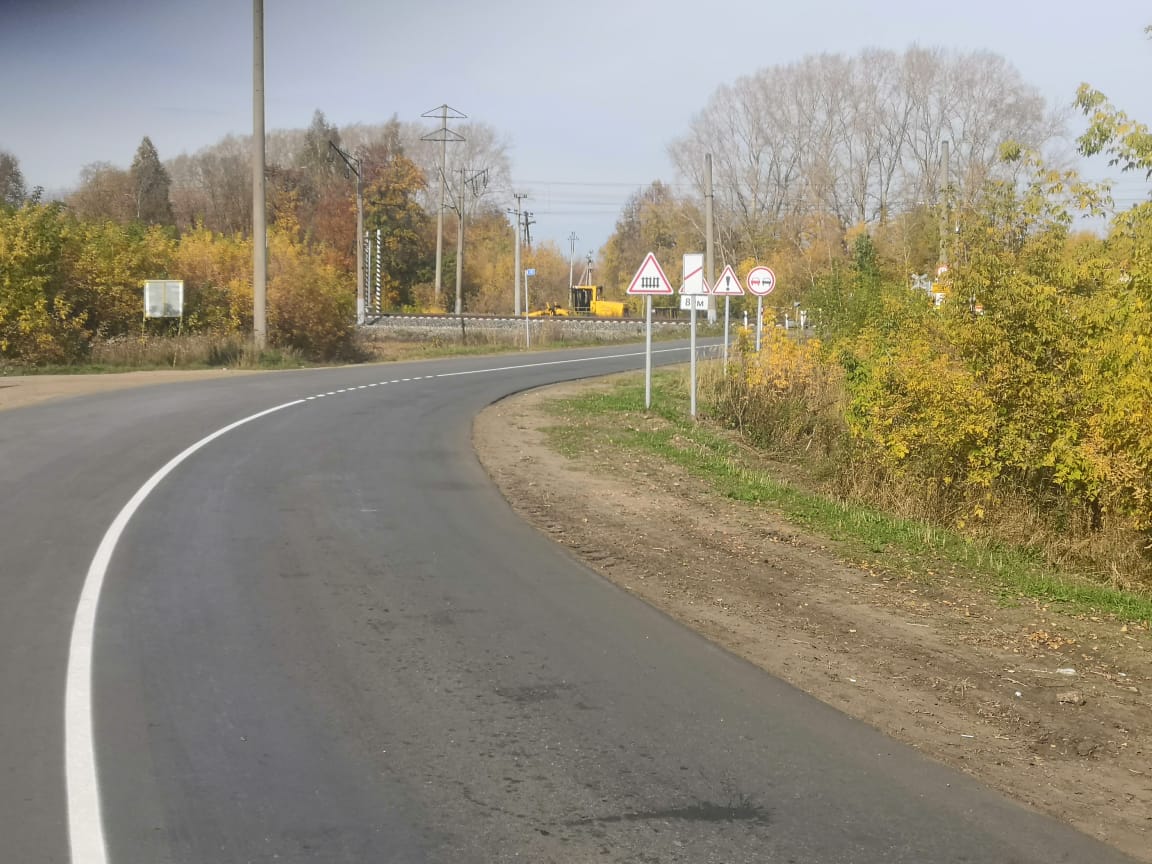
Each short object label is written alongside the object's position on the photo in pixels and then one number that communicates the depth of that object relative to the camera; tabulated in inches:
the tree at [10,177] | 3046.3
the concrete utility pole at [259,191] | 1239.5
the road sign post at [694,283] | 756.6
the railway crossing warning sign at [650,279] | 768.3
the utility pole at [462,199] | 2775.1
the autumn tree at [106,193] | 3730.3
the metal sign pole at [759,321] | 895.7
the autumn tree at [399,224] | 3526.1
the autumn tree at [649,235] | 3159.5
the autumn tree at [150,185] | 3873.0
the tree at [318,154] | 4062.5
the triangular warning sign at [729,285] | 875.4
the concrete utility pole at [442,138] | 2844.5
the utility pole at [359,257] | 2199.8
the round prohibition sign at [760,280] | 987.3
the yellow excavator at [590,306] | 3403.1
